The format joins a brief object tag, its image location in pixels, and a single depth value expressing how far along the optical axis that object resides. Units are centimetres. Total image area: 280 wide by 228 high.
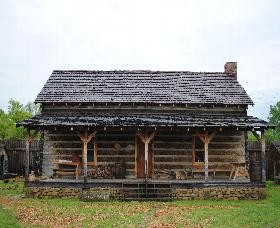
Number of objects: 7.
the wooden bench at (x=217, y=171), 2412
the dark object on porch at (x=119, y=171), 2467
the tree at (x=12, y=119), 4783
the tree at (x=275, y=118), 5568
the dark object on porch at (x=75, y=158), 2438
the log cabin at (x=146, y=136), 2241
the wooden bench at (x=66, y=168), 2366
